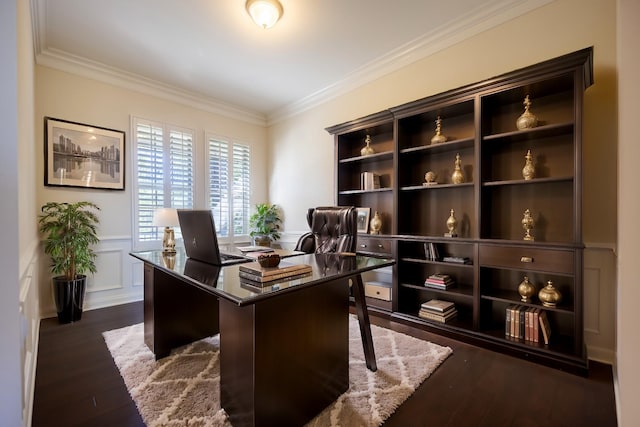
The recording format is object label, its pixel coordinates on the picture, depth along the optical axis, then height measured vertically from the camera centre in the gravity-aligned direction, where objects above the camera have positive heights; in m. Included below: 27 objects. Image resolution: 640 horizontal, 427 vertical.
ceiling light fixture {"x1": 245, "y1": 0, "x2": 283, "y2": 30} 2.31 +1.65
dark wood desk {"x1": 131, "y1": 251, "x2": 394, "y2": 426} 1.29 -0.64
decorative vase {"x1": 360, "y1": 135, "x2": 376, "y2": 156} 3.44 +0.75
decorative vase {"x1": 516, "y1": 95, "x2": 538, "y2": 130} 2.26 +0.72
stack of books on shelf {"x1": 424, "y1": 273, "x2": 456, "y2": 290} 2.72 -0.67
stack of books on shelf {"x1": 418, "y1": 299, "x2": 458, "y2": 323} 2.64 -0.93
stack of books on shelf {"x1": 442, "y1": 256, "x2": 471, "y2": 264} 2.59 -0.44
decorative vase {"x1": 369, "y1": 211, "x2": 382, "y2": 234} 3.33 -0.14
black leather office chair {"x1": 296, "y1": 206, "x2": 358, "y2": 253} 2.46 -0.18
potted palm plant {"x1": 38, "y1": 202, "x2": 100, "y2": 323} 2.86 -0.40
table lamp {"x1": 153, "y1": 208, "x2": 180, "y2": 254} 2.73 -0.06
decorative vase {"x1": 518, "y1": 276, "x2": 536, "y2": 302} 2.24 -0.62
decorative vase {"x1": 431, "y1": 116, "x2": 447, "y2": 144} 2.79 +0.72
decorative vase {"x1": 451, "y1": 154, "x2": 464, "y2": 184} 2.69 +0.36
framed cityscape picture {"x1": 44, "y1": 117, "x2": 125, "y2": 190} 3.08 +0.64
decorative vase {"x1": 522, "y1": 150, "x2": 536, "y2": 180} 2.27 +0.33
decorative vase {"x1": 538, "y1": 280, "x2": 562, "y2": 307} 2.12 -0.62
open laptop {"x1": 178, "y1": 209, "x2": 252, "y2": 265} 1.72 -0.17
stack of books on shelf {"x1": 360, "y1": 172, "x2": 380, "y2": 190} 3.39 +0.36
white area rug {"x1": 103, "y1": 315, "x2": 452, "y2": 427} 1.54 -1.09
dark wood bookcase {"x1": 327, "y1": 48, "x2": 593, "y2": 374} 2.04 +0.10
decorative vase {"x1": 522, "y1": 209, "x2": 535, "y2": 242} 2.29 -0.10
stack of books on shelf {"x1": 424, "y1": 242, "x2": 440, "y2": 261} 2.79 -0.39
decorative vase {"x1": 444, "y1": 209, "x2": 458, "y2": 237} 2.72 -0.13
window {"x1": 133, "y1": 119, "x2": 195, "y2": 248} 3.69 +0.54
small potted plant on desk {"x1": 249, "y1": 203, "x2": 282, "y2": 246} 4.62 -0.21
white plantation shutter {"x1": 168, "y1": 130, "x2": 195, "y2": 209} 3.99 +0.60
